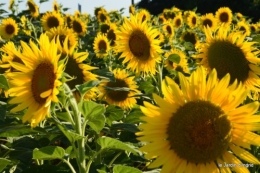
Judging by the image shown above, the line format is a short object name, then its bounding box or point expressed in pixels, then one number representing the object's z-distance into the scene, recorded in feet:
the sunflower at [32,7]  30.71
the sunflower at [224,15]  28.22
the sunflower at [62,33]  15.68
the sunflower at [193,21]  29.63
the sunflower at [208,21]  27.08
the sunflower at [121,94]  12.31
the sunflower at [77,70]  8.86
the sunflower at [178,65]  15.27
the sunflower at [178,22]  29.35
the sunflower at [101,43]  19.63
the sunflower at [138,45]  12.14
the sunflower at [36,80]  6.77
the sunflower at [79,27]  24.88
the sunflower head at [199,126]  6.01
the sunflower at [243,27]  24.97
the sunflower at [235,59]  8.98
